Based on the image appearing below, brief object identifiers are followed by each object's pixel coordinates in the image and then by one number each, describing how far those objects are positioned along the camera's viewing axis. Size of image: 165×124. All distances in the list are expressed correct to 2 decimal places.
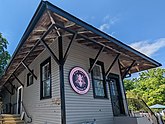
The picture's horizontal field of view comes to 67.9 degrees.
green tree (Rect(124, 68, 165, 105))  16.63
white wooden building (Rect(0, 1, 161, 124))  3.57
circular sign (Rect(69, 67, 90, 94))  4.19
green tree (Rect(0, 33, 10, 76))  13.19
